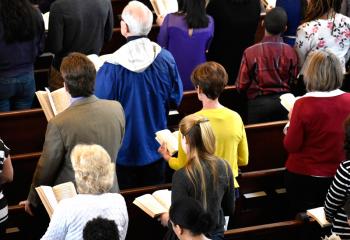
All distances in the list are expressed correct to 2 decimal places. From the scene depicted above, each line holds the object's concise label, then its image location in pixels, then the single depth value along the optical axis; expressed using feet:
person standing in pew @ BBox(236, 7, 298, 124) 30.96
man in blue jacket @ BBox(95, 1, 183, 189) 26.92
